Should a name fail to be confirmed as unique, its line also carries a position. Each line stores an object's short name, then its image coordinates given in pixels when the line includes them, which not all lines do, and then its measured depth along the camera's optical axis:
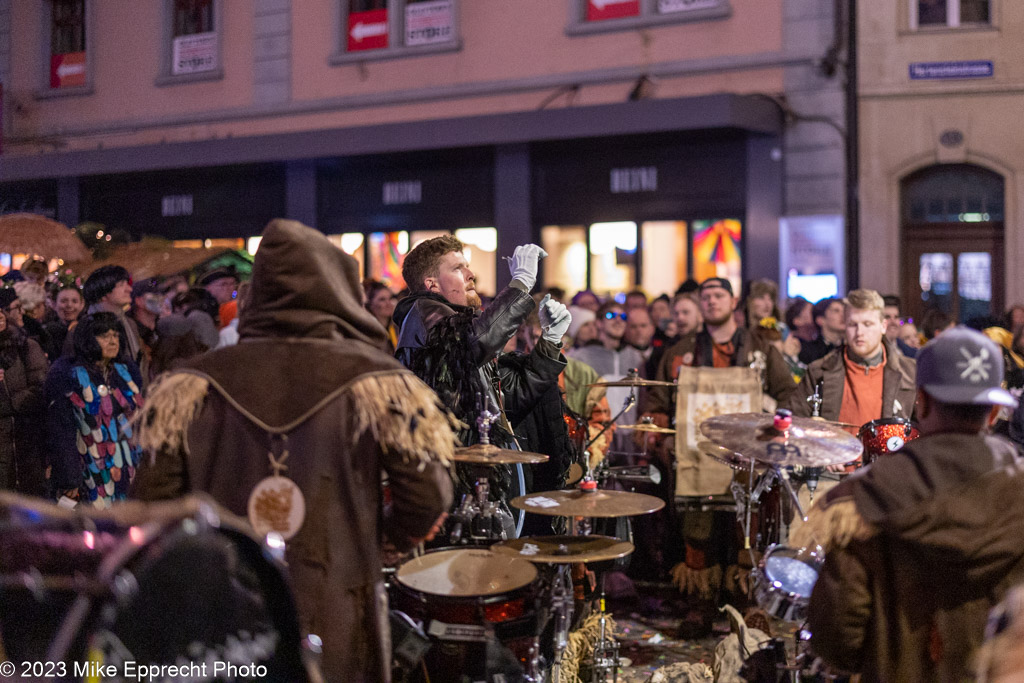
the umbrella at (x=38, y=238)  10.62
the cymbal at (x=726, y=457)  6.29
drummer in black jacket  4.72
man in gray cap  2.92
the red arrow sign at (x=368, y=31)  18.05
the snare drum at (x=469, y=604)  4.20
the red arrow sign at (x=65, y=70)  21.03
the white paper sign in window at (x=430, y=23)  17.36
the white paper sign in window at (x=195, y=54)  19.41
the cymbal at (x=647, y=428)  7.24
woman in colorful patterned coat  6.89
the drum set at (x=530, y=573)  4.04
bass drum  2.35
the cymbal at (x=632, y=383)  6.82
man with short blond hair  6.47
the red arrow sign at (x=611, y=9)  15.95
